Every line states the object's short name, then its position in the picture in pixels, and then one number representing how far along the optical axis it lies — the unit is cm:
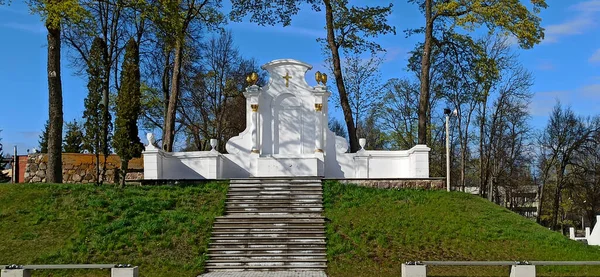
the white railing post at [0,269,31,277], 1194
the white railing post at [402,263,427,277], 1227
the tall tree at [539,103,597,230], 3928
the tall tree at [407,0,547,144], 2355
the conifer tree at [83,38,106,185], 2106
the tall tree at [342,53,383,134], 3969
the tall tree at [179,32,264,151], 3962
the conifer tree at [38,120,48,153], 4089
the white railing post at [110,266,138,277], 1203
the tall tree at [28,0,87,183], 2045
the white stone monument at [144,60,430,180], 2244
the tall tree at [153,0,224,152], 2275
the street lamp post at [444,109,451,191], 2144
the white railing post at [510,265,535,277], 1245
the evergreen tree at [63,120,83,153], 3653
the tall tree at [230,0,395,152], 2677
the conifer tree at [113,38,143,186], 2027
